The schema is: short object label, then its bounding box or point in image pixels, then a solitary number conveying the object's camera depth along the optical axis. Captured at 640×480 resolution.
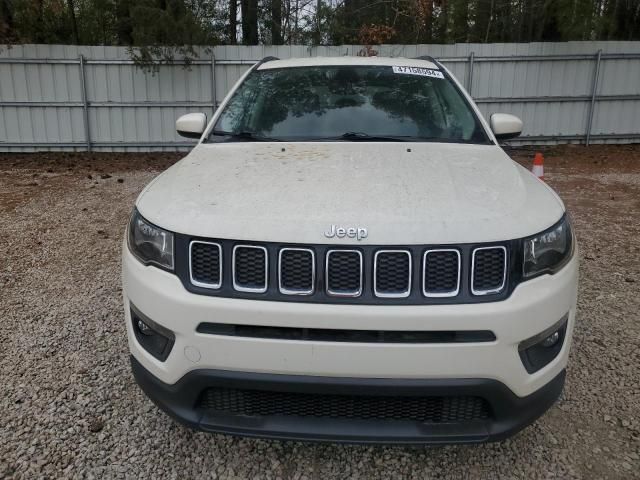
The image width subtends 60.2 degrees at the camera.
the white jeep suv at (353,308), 1.84
